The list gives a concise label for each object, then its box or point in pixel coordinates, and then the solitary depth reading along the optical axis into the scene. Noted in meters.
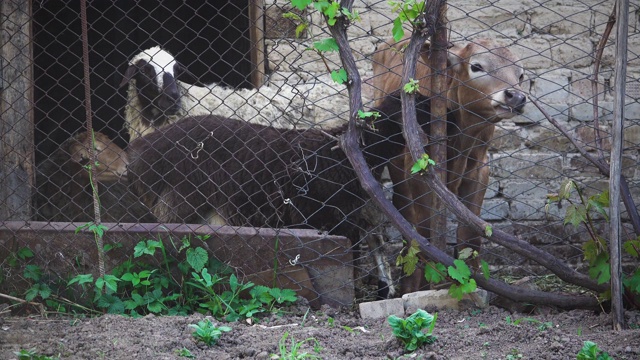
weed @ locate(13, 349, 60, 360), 6.08
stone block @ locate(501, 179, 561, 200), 11.84
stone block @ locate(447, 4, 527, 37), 11.91
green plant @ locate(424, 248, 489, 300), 7.65
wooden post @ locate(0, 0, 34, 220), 10.41
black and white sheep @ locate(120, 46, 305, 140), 12.50
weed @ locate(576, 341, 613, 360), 6.00
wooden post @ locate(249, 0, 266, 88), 12.18
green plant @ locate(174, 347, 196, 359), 6.57
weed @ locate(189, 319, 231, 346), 6.86
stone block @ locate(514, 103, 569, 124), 11.76
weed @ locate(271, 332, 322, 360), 6.34
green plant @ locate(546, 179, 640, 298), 7.46
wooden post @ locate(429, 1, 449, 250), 8.33
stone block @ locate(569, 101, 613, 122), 11.83
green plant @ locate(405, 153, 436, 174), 7.55
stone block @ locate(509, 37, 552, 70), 11.87
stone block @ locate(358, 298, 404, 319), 8.11
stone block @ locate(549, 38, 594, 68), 11.82
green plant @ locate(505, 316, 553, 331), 7.13
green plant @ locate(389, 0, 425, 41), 7.63
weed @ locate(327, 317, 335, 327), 7.85
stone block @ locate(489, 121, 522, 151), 11.90
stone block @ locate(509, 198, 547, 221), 11.80
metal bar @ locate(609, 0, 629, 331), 7.12
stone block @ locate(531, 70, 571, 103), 11.84
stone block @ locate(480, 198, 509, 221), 11.83
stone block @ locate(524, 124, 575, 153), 11.84
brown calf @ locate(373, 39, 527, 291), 9.43
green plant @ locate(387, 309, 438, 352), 6.60
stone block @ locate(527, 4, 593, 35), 11.87
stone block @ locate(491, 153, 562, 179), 11.85
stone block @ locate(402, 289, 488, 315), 8.22
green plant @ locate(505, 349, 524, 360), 6.32
